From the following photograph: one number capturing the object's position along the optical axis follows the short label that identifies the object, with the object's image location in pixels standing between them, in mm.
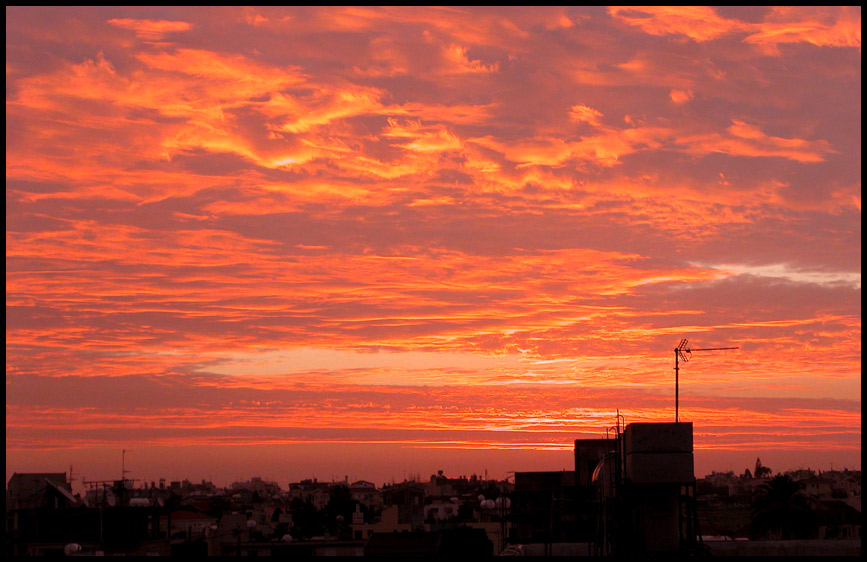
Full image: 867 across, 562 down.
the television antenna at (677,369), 38688
